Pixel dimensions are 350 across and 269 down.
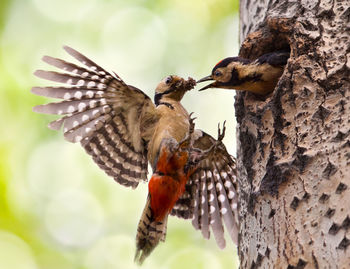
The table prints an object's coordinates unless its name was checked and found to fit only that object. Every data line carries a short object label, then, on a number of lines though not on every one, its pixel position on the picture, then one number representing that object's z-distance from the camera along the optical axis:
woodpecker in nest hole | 6.06
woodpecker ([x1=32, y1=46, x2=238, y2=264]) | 7.37
